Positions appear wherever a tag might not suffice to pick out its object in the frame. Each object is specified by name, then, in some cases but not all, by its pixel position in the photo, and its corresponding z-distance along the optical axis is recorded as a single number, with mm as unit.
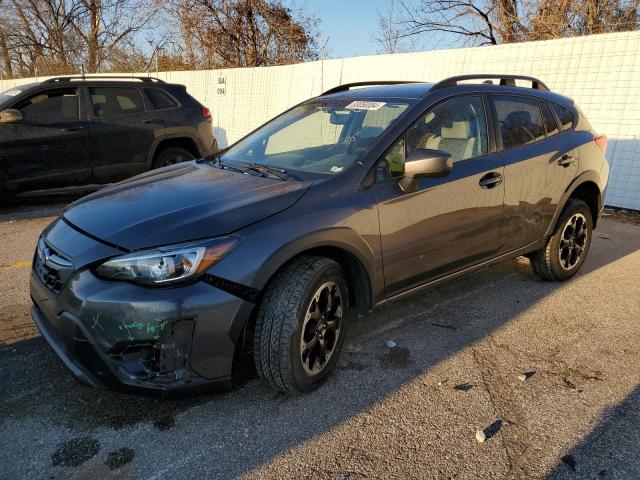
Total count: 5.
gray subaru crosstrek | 2336
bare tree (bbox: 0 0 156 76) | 26453
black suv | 6648
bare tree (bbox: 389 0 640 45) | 12180
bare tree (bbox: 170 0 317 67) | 18859
